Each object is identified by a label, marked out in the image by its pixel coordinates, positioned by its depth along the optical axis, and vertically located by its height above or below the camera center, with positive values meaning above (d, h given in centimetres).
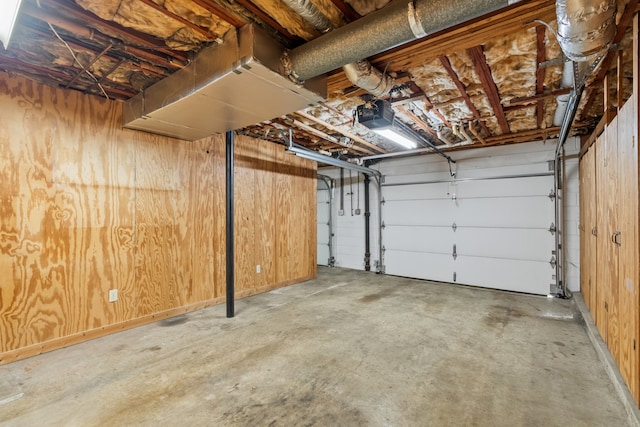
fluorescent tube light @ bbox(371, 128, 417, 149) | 354 +105
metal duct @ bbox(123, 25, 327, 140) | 183 +94
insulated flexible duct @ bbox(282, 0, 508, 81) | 134 +97
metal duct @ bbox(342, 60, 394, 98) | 201 +100
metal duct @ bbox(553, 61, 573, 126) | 222 +108
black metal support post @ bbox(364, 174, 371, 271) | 630 -36
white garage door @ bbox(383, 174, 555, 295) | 450 -35
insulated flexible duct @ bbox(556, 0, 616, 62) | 128 +88
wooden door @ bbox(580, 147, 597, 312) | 301 -23
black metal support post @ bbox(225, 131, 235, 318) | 349 +10
